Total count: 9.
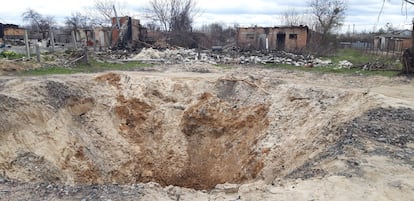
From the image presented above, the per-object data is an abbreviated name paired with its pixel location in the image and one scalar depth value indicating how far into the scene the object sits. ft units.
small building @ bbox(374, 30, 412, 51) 95.86
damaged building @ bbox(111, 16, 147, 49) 90.20
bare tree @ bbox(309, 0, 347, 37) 116.89
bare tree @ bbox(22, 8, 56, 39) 139.74
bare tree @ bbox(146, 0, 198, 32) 119.85
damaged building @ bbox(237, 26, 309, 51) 93.97
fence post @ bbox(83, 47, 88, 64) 56.13
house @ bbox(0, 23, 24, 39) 105.40
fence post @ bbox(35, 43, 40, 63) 52.58
